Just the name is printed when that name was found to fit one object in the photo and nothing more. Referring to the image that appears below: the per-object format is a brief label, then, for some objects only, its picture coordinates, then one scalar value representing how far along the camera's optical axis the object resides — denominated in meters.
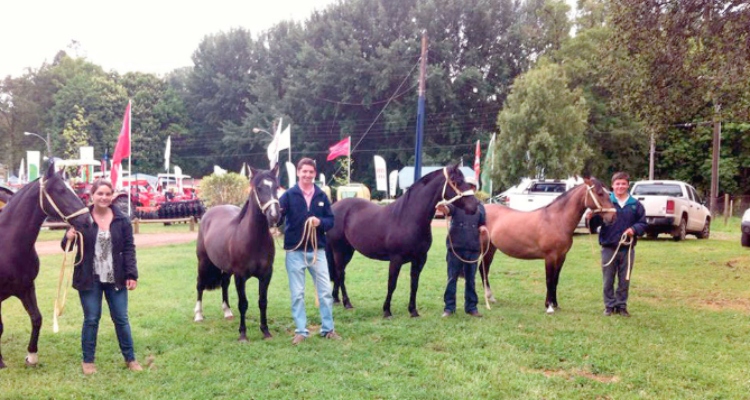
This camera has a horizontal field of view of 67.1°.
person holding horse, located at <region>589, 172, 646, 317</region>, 7.67
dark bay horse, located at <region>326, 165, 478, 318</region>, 7.29
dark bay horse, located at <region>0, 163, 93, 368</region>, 5.27
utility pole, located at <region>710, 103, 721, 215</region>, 26.23
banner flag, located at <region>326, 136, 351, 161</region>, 29.44
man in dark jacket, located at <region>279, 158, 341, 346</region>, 6.39
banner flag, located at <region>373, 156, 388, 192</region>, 27.94
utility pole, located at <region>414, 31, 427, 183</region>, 18.36
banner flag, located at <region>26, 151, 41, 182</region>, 24.02
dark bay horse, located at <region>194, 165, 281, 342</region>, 6.25
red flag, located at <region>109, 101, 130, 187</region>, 17.08
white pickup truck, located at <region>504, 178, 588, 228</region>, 19.56
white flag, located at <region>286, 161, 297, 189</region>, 25.34
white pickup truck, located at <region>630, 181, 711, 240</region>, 17.36
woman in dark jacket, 5.16
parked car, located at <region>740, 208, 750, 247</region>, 15.83
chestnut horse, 7.80
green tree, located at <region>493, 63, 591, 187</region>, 27.88
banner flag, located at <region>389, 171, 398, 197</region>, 34.00
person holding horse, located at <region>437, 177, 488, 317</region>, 7.66
